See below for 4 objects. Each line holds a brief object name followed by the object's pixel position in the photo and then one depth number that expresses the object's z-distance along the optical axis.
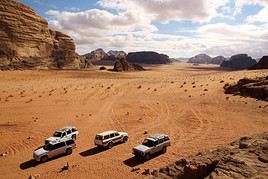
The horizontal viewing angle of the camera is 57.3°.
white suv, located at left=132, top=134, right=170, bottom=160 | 15.63
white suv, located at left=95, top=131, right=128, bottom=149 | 17.49
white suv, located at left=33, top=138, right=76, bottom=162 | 15.88
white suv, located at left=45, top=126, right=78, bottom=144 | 18.76
